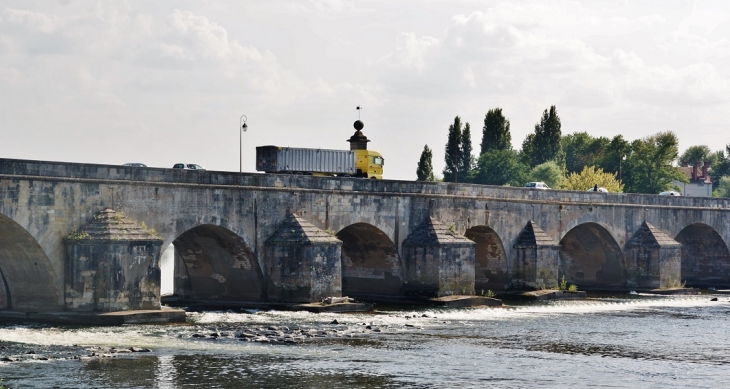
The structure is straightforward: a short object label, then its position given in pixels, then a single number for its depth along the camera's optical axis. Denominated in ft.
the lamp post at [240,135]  170.60
